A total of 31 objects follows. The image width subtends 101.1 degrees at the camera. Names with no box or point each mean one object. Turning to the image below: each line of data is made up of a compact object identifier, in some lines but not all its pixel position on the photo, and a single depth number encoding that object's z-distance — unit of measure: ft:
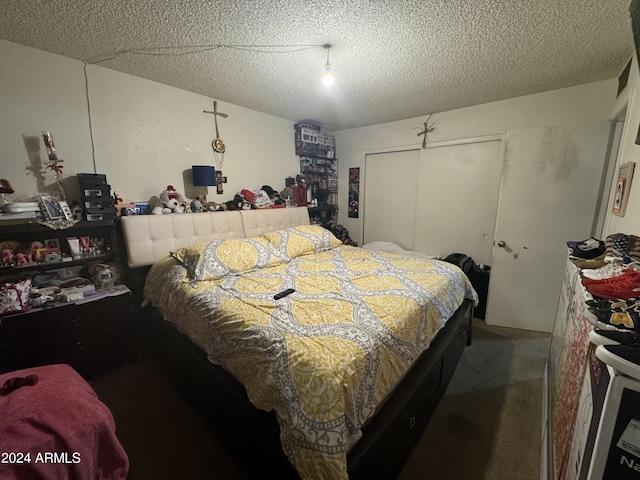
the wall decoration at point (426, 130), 11.06
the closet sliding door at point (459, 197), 10.14
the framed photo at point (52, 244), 6.65
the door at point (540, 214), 8.03
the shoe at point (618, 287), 3.03
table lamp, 8.71
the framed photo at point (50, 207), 6.23
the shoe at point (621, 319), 2.44
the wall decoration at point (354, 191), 13.67
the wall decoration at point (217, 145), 9.50
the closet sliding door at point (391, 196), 12.14
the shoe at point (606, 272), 3.66
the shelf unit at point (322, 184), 13.03
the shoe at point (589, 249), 5.21
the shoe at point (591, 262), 4.44
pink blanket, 2.64
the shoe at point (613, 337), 2.18
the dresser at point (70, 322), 5.49
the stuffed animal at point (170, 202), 8.13
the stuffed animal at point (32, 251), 6.21
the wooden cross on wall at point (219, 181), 9.75
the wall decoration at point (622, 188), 5.38
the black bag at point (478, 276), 10.16
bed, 3.37
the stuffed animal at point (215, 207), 9.32
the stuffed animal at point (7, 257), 5.87
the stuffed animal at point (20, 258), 6.01
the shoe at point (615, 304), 2.67
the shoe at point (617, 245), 4.26
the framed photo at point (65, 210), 6.44
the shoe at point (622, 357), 1.86
